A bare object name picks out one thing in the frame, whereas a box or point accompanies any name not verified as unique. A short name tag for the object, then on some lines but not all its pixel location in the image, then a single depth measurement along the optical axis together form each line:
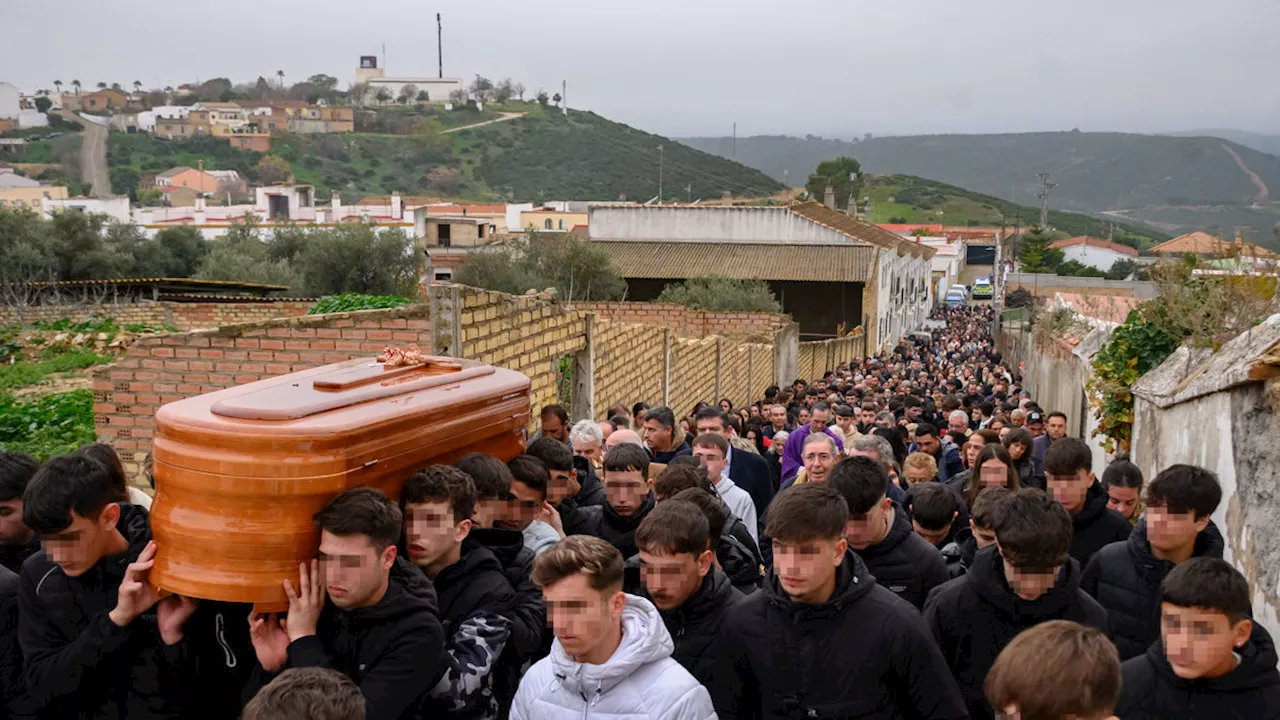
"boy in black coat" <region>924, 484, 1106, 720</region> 3.43
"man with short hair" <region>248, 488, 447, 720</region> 2.96
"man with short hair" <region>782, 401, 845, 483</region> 8.20
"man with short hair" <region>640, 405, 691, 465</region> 7.70
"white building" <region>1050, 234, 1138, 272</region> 93.62
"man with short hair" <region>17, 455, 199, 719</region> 3.17
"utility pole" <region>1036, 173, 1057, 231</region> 76.95
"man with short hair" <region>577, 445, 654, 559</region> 4.80
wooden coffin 3.03
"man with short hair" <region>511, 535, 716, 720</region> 2.89
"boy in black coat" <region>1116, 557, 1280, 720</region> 3.04
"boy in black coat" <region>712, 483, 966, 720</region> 3.08
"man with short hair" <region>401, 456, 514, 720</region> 3.25
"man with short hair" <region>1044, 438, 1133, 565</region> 5.20
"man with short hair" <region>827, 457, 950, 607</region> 4.15
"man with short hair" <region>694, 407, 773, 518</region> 7.65
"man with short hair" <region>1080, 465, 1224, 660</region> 4.11
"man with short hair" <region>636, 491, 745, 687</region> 3.46
